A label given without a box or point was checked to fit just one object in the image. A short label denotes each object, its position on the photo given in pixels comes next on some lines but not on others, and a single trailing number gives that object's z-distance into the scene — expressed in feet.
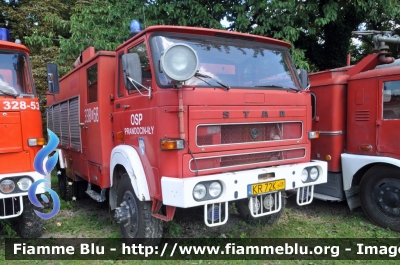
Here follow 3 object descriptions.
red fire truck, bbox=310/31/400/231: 15.17
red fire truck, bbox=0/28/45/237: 12.64
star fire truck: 10.80
